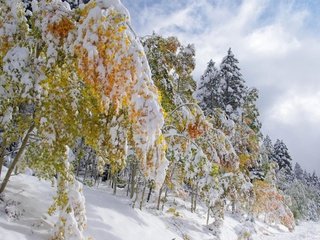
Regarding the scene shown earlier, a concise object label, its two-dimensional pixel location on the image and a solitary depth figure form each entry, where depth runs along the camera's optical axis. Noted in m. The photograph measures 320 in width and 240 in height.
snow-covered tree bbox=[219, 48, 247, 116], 22.41
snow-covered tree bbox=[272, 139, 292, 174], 37.70
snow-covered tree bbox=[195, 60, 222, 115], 22.22
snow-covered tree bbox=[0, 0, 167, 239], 3.83
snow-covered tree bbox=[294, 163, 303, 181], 78.40
